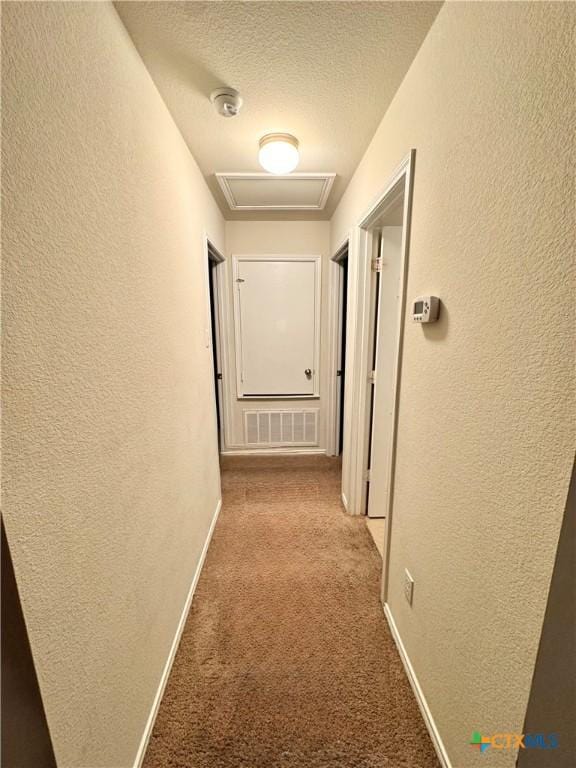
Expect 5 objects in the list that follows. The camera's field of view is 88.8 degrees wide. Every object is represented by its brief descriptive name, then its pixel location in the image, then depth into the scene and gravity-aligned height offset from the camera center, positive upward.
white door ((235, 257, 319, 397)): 3.00 +0.04
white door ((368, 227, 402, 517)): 1.93 -0.24
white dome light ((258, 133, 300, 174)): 1.56 +0.94
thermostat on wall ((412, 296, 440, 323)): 0.97 +0.07
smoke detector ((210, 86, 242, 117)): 1.23 +0.97
